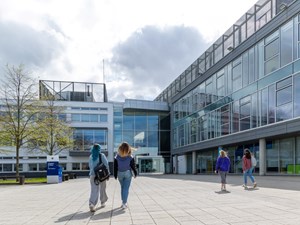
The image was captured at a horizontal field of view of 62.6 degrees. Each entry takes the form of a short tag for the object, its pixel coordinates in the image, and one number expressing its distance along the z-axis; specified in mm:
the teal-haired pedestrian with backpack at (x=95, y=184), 5978
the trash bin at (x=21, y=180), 16751
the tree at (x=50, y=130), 19712
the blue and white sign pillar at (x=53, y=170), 17457
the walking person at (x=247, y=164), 9890
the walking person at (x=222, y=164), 9263
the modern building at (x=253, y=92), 15831
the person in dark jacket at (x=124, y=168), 6136
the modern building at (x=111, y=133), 36054
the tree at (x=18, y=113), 19036
